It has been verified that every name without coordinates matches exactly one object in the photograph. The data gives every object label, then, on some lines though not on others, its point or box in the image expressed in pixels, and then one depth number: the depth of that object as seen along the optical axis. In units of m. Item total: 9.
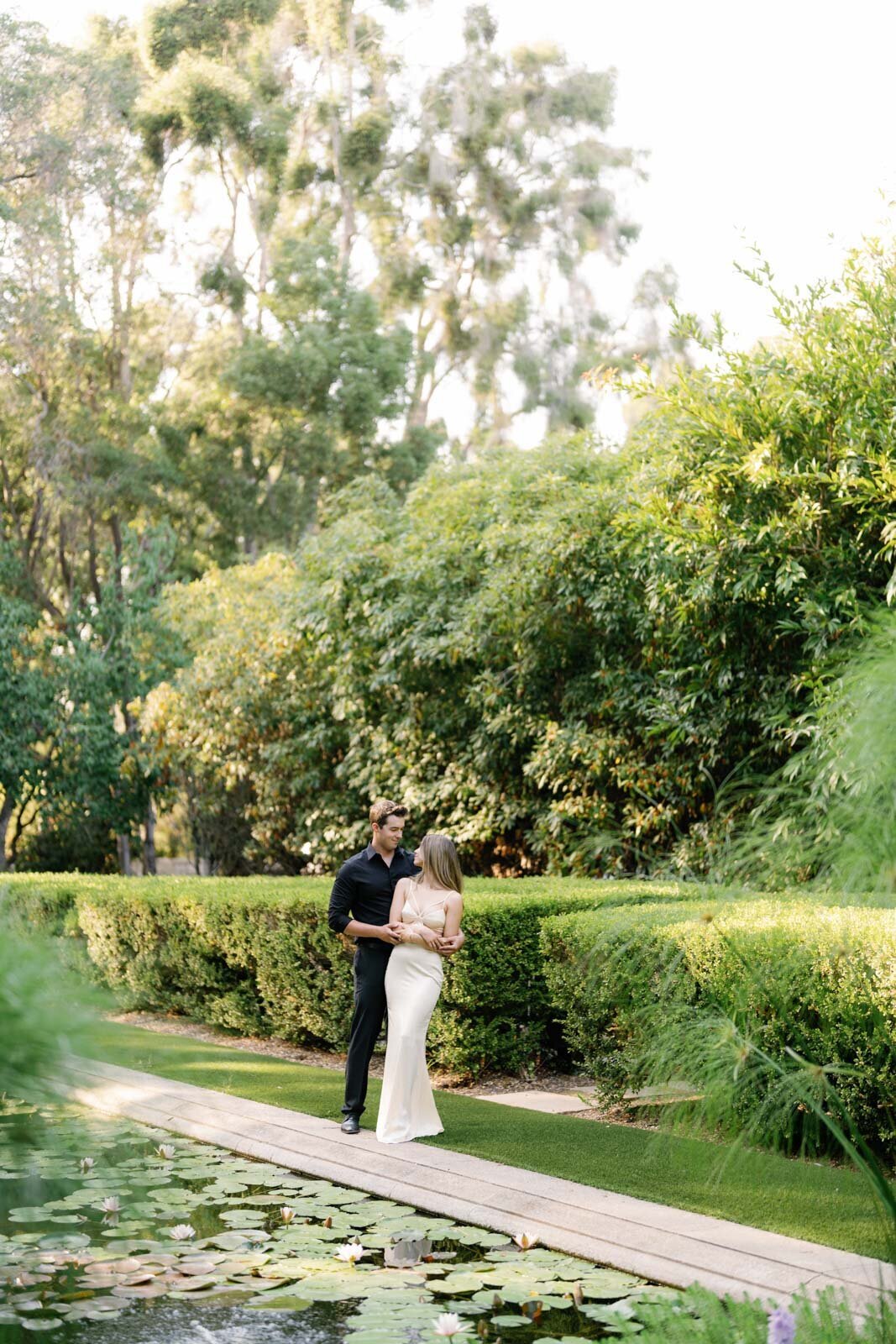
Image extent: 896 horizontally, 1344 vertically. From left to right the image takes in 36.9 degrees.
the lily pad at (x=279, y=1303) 5.00
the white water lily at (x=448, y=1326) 4.47
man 7.89
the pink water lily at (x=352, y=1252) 5.46
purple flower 3.03
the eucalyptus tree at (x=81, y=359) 23.92
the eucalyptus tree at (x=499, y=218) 34.25
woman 7.56
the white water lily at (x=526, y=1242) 5.65
